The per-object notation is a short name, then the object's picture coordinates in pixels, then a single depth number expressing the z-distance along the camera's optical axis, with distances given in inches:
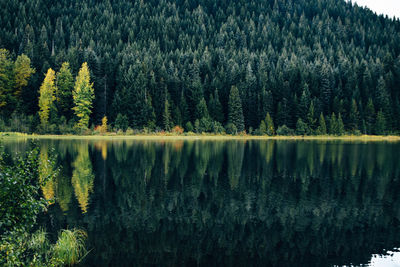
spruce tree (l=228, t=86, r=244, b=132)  4443.9
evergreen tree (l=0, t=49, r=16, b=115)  4057.6
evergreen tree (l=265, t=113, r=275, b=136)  4466.0
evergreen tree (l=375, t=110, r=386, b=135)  4534.9
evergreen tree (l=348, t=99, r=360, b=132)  4517.7
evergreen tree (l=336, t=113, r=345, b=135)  4422.7
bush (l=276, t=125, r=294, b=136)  4456.2
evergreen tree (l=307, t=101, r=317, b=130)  4466.0
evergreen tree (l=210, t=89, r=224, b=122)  4534.9
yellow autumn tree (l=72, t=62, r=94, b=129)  4010.8
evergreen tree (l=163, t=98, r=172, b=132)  4222.4
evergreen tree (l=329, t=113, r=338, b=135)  4426.7
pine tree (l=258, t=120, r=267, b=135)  4439.0
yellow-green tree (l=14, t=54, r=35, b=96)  4247.0
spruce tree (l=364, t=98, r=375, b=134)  4606.3
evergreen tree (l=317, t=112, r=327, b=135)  4431.6
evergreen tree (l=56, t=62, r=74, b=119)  4170.8
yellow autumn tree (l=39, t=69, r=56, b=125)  3961.6
